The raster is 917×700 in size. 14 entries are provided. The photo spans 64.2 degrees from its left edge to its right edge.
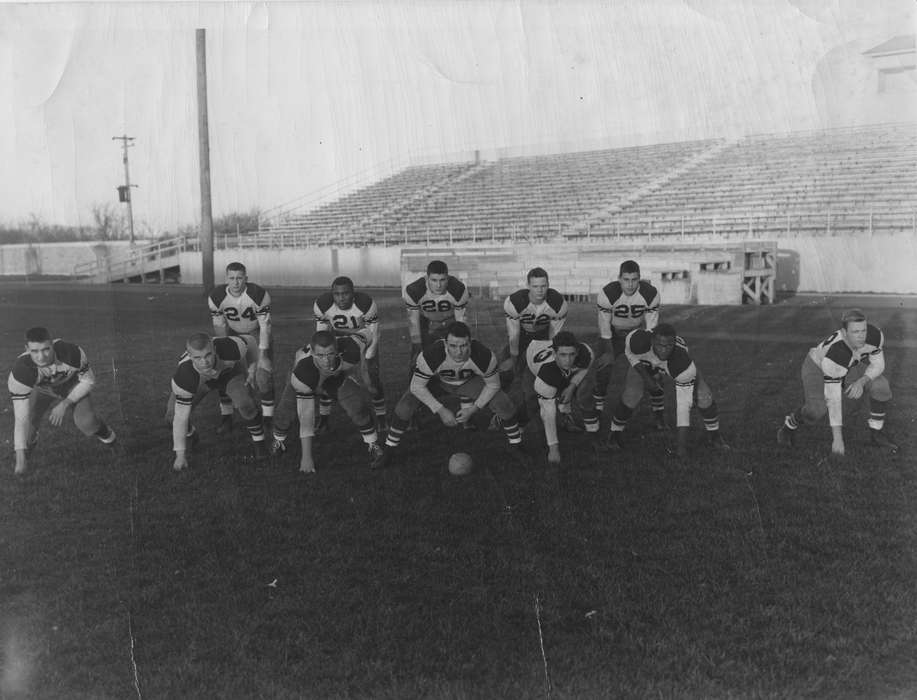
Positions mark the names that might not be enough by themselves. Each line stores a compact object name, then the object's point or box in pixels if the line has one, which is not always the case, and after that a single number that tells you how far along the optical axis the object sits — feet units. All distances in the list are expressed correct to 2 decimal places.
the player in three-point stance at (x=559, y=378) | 21.18
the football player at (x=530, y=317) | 25.54
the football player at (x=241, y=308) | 27.66
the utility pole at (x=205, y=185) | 40.08
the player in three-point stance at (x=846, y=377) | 20.68
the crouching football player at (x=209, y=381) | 21.01
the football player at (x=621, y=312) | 25.52
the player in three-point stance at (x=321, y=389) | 20.65
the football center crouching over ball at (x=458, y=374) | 21.50
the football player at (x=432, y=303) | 27.32
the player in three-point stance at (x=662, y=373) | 21.03
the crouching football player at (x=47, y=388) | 20.97
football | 20.06
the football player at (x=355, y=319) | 26.32
